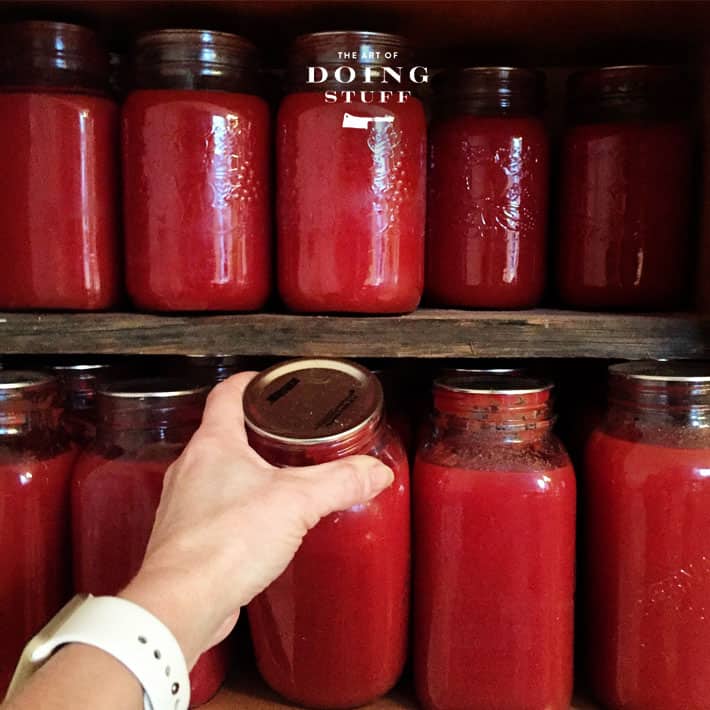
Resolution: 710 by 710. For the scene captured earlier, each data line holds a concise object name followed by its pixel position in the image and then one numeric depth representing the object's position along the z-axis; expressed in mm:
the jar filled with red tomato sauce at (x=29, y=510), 797
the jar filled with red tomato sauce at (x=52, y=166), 795
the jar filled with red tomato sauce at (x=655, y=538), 759
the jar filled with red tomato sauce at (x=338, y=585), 743
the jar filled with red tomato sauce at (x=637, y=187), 849
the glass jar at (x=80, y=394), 920
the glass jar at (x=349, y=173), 788
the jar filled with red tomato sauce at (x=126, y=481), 793
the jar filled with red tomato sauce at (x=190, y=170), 787
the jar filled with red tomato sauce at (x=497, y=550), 768
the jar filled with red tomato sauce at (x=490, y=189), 867
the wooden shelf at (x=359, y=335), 783
